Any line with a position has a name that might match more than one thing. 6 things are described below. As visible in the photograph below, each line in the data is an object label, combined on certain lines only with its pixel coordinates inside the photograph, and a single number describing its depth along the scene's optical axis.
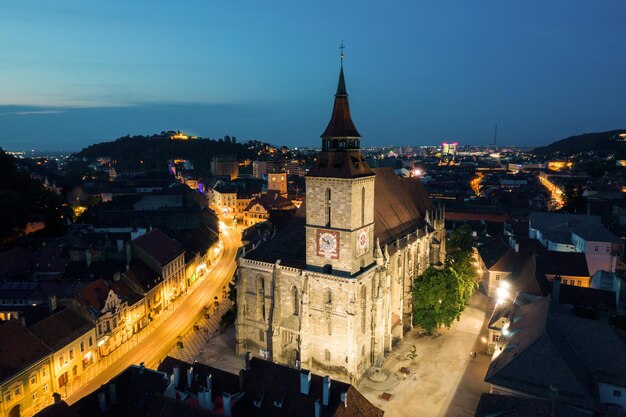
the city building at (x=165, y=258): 66.44
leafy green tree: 53.22
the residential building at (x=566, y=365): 34.03
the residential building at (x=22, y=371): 38.47
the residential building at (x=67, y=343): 44.28
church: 43.59
